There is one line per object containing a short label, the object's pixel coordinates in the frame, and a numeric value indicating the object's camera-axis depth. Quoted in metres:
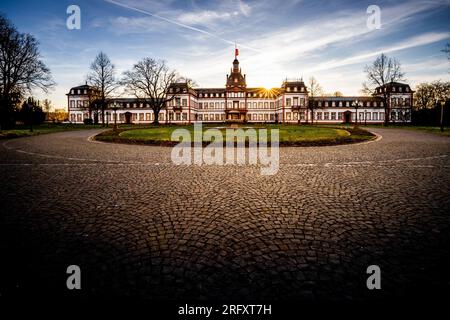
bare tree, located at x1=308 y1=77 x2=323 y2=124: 73.25
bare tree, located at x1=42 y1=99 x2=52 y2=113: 122.16
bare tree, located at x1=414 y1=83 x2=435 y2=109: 74.25
